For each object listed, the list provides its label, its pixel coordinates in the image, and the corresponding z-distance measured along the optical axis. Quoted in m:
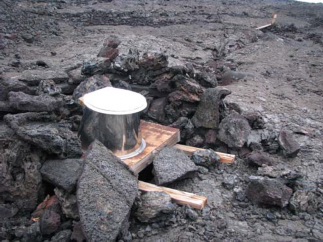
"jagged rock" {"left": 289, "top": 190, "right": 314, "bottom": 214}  3.34
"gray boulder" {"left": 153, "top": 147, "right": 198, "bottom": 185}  3.58
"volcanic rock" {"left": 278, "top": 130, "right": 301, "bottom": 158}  4.30
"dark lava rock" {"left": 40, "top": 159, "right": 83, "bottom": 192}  2.95
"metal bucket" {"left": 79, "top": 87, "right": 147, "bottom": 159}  3.60
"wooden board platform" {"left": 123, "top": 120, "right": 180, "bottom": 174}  3.69
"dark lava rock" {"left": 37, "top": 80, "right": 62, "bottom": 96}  4.06
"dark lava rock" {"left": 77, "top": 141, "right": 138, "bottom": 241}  2.60
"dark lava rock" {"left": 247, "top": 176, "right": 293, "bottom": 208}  3.30
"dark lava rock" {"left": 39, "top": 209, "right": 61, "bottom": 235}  2.83
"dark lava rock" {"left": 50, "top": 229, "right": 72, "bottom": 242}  2.76
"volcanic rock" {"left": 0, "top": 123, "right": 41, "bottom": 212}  2.97
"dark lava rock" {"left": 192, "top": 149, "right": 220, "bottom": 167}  4.04
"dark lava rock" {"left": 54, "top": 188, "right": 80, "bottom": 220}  2.87
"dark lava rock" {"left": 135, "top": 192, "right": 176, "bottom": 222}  3.04
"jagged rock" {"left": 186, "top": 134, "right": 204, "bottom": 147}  4.57
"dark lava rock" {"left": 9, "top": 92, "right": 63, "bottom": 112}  3.35
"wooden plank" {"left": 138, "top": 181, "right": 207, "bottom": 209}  3.29
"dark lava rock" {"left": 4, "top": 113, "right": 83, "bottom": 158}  3.05
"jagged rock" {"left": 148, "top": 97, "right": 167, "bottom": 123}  4.81
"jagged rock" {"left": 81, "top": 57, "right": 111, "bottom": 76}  4.71
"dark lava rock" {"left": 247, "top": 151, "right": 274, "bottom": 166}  4.07
